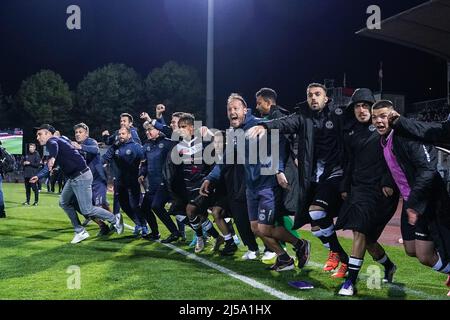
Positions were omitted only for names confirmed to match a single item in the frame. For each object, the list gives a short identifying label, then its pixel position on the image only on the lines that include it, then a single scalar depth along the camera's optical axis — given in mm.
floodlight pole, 15617
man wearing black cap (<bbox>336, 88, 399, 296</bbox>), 5344
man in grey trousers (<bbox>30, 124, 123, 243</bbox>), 8891
